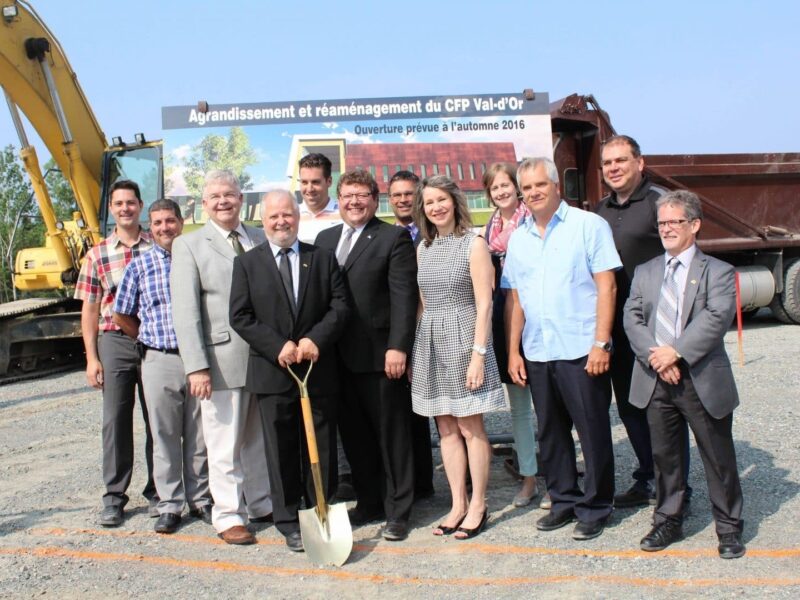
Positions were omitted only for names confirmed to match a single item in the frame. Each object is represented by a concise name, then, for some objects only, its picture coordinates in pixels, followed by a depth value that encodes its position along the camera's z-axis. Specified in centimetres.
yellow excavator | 1101
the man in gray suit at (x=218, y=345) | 427
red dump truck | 1155
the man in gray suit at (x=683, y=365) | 380
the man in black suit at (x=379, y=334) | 427
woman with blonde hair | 468
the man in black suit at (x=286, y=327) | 411
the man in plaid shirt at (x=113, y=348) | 475
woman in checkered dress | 416
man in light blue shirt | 405
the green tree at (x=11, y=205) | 3588
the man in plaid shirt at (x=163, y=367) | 455
